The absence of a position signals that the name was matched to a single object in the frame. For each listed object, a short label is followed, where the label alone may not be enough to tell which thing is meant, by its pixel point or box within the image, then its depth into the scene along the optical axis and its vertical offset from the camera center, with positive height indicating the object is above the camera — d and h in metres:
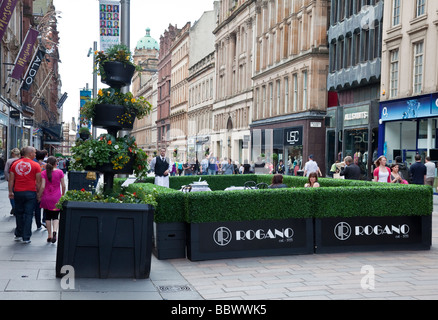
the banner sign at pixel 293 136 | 42.03 +0.99
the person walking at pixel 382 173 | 15.19 -0.55
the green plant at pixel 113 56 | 9.40 +1.43
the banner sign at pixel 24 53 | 30.62 +4.84
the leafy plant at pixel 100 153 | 8.66 -0.09
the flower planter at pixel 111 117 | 9.05 +0.45
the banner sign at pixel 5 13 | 23.45 +5.26
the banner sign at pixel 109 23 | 14.13 +2.97
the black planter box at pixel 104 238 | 7.99 -1.23
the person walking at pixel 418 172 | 21.12 -0.71
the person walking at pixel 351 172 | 16.31 -0.58
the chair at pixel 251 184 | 18.97 -1.12
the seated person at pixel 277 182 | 12.93 -0.70
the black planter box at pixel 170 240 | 9.91 -1.53
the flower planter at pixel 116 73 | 9.34 +1.16
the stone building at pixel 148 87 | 126.38 +14.29
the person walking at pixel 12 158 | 14.52 -0.31
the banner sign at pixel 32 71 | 35.97 +4.52
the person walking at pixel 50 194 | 11.41 -0.92
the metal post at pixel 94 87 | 27.20 +2.94
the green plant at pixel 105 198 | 8.30 -0.71
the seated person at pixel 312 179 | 13.23 -0.64
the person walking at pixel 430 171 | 23.11 -0.75
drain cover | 7.62 -1.81
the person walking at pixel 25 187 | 11.12 -0.77
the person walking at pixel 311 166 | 25.28 -0.67
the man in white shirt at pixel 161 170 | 17.97 -0.68
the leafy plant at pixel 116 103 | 9.12 +0.68
